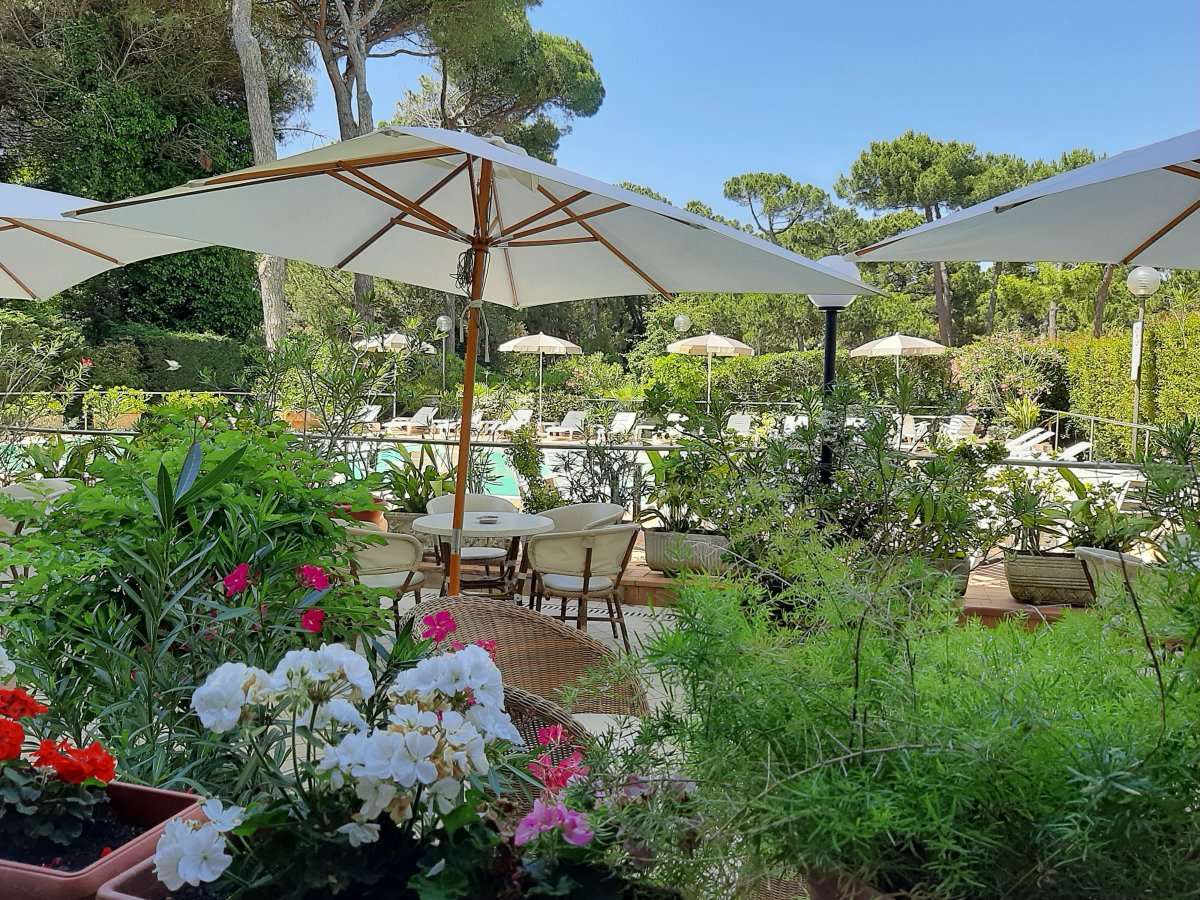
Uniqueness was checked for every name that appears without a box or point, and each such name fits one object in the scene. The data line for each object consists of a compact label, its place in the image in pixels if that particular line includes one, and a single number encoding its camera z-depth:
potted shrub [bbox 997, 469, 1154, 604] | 4.80
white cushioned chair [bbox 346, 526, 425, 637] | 4.42
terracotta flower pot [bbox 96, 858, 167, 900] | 0.98
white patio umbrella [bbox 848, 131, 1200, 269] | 3.62
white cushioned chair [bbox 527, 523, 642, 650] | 4.53
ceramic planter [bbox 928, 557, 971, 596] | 4.54
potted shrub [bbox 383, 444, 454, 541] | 6.16
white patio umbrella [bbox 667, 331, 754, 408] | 16.52
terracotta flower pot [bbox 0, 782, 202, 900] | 1.02
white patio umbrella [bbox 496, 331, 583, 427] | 16.66
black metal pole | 4.94
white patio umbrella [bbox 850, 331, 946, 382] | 17.05
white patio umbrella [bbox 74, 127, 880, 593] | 3.42
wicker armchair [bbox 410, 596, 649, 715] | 2.18
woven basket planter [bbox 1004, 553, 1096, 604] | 4.81
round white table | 4.62
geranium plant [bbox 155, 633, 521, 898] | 0.80
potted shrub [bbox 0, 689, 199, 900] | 1.11
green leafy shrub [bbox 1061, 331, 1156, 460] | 13.21
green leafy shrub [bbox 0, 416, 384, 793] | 1.66
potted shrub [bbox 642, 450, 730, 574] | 5.35
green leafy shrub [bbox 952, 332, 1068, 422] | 17.20
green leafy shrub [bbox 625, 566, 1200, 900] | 0.64
